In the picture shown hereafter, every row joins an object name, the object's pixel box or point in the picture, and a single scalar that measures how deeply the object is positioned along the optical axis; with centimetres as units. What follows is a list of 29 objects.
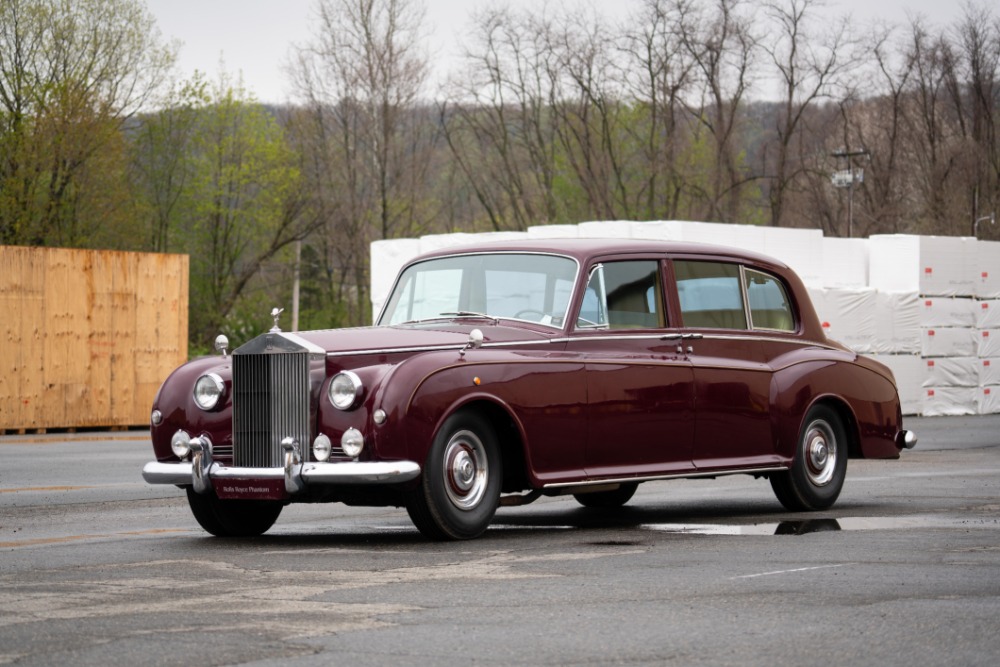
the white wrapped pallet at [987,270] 3180
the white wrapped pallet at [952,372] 3151
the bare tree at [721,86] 5516
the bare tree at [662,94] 5578
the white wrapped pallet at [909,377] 3097
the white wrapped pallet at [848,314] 2969
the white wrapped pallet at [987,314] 3198
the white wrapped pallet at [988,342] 3203
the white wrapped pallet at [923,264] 3092
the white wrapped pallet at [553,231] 2903
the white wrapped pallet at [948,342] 3114
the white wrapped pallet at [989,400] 3234
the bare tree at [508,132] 6159
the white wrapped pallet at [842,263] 3048
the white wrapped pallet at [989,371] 3222
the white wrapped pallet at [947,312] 3100
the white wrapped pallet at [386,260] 3319
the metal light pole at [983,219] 5885
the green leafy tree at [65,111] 4447
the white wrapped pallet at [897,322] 3055
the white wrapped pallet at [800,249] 2919
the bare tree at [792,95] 5519
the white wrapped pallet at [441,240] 3039
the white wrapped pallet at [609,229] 2725
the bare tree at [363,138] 6006
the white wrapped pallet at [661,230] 2731
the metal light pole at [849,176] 6072
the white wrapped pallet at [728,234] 2773
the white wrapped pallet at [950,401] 3167
